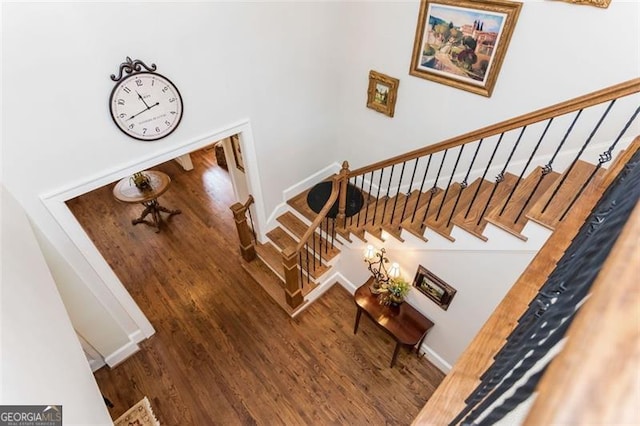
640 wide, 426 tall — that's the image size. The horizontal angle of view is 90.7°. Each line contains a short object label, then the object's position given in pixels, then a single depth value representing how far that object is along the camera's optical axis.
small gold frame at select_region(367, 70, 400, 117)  3.71
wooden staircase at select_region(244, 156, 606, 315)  2.28
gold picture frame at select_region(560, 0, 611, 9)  2.24
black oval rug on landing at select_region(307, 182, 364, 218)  4.36
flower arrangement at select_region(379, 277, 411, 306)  3.31
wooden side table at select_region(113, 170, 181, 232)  4.72
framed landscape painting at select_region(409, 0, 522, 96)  2.73
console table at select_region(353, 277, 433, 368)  3.25
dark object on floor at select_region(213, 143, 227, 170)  6.19
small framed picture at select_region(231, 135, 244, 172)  3.93
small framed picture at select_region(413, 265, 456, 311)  2.99
